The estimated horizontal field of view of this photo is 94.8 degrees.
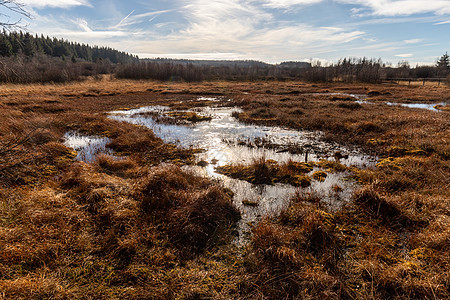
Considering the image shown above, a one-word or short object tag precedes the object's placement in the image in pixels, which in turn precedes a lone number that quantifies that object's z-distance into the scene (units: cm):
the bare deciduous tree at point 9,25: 342
